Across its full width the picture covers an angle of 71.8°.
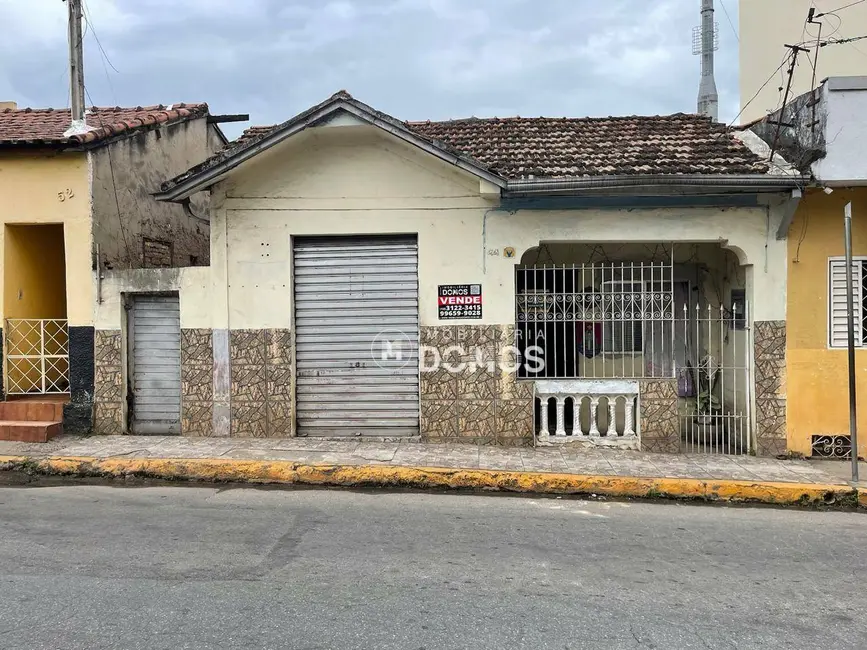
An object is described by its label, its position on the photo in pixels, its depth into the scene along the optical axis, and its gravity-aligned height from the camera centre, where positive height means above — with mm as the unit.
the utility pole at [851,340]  6395 -139
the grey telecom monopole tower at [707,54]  24500 +11434
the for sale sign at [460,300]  8016 +420
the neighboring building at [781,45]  11766 +6073
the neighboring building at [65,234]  8258 +1508
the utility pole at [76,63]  8445 +3930
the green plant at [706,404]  8688 -1099
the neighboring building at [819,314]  7625 +176
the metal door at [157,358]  8461 -327
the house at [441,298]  7746 +462
